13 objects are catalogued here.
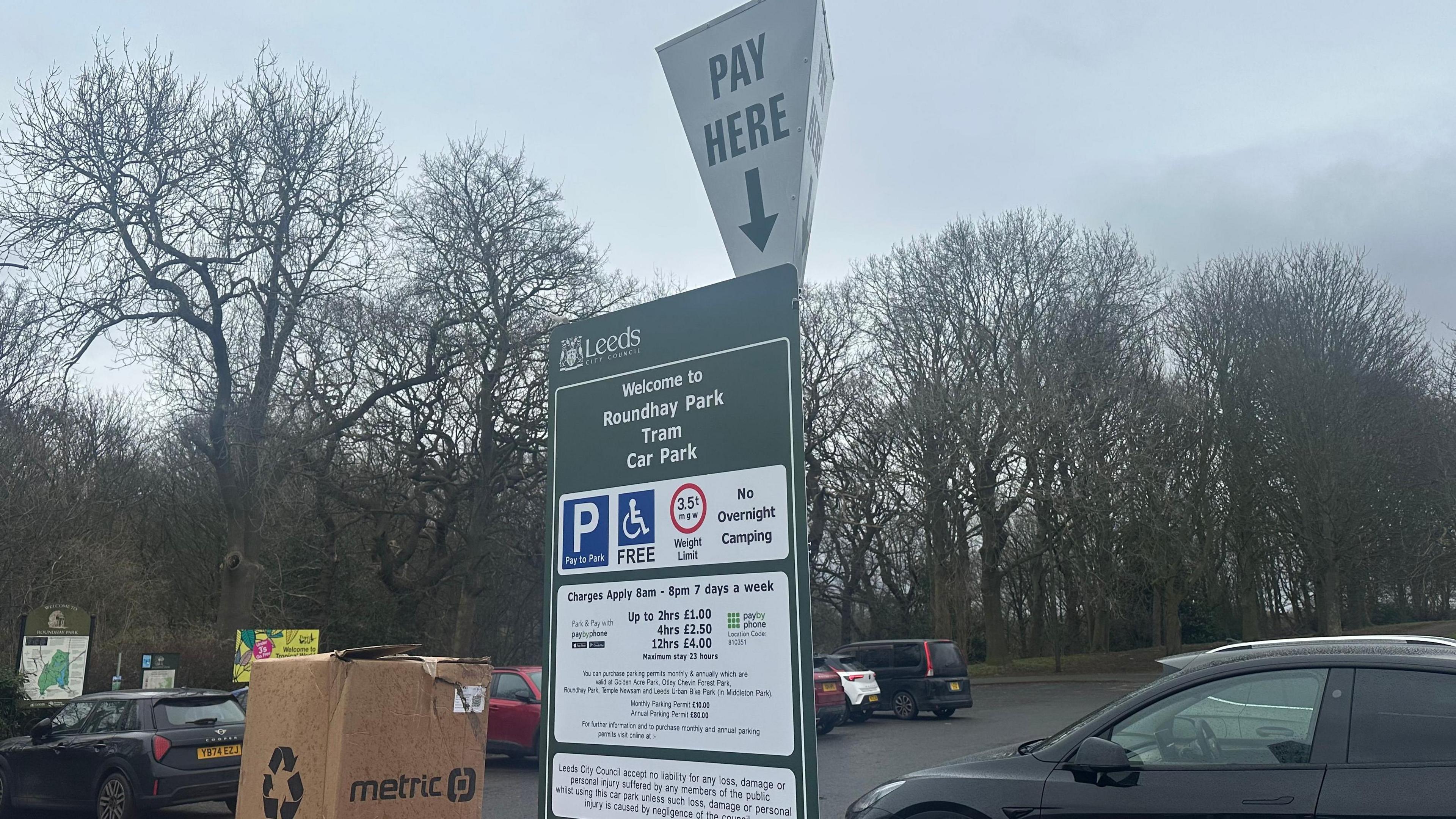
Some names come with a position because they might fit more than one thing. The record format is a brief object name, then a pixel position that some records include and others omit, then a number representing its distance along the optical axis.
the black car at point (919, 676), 23.11
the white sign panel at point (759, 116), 3.12
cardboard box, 3.75
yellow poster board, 19.02
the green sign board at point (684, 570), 2.49
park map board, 15.84
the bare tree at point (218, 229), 19.69
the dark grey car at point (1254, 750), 4.62
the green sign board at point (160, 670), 17.72
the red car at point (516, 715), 15.52
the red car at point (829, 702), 18.69
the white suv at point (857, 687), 22.30
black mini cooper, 10.45
